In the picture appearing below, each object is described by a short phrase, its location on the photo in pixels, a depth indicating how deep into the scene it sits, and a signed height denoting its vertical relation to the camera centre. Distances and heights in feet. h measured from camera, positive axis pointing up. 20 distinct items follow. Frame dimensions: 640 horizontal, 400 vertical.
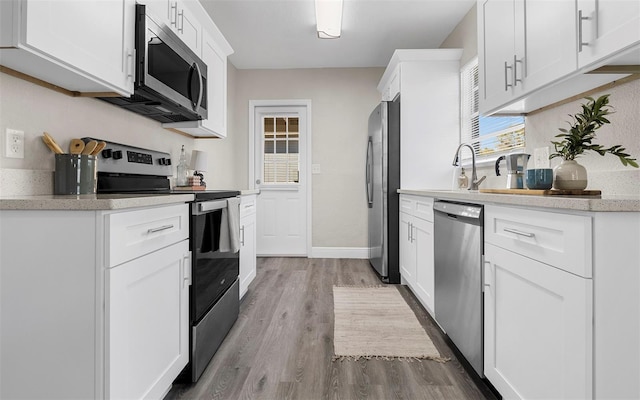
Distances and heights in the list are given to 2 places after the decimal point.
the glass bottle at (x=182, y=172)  9.51 +0.86
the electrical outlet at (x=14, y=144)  4.52 +0.77
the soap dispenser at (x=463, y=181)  10.19 +0.69
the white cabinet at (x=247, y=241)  9.24 -1.08
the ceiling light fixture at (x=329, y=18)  9.66 +5.55
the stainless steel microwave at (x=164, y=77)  5.82 +2.45
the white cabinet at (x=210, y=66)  7.98 +3.75
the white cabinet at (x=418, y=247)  8.04 -1.16
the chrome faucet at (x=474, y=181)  8.95 +0.61
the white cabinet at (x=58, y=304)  3.52 -1.03
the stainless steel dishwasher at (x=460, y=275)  5.37 -1.26
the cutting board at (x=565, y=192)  4.58 +0.17
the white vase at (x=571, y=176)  4.68 +0.39
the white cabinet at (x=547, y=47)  4.08 +2.27
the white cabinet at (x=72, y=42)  3.70 +1.99
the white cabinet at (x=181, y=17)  6.39 +3.88
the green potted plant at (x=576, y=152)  4.50 +0.73
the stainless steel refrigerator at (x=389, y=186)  11.59 +0.60
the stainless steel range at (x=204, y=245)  5.67 -0.77
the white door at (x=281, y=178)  15.80 +1.17
